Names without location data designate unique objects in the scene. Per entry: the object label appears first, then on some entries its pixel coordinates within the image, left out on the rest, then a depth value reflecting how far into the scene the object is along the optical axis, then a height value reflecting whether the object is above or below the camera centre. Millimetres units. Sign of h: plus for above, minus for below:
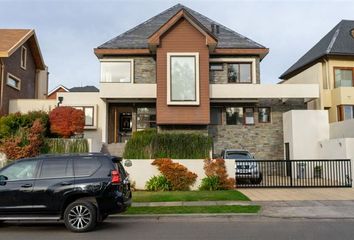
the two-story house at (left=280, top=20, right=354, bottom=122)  25891 +4924
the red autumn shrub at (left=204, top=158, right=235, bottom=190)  17500 -1190
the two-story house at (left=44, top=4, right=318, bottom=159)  24125 +3330
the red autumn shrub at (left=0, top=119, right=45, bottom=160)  19109 +144
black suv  9555 -1144
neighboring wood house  25422 +5750
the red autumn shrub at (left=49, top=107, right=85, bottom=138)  20656 +1287
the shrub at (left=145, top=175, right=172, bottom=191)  17266 -1686
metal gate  18328 -1387
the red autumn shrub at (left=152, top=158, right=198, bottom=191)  17375 -1264
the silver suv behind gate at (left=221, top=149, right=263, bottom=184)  18266 -1201
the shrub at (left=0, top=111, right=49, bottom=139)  19641 +1197
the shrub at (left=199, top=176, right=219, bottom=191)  17344 -1700
